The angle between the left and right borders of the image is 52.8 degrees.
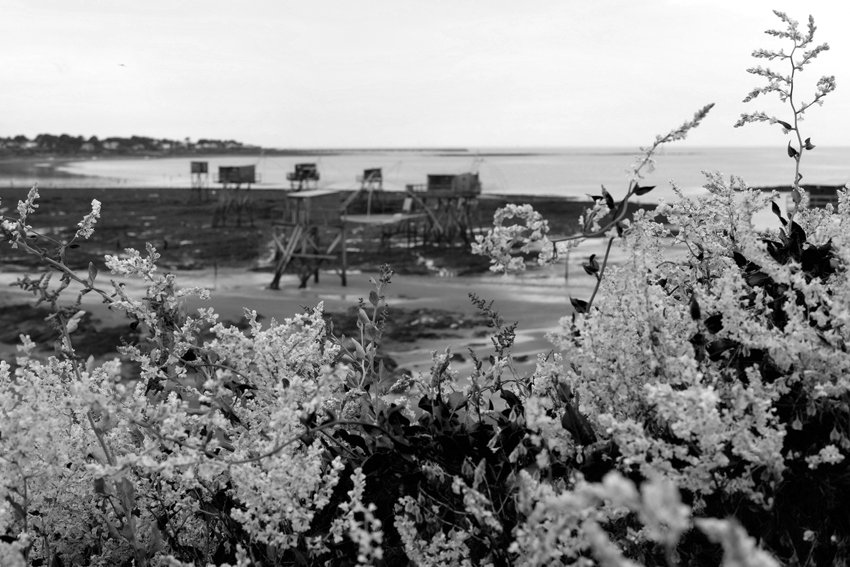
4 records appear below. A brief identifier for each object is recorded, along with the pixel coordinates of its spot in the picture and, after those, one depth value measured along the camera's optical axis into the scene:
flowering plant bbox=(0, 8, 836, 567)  1.70
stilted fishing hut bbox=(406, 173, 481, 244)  38.77
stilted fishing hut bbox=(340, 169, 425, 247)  36.21
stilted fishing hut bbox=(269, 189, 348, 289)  26.20
